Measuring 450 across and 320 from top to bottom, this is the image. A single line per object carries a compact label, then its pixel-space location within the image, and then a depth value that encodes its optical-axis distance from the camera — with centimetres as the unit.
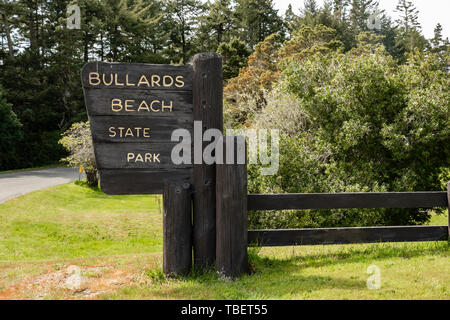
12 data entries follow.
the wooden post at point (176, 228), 489
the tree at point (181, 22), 4700
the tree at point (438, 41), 5775
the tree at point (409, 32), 6003
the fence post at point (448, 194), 582
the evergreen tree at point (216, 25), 4550
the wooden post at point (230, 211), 478
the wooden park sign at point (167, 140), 486
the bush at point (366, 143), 1007
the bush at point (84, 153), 2639
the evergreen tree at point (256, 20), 4559
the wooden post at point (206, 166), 489
